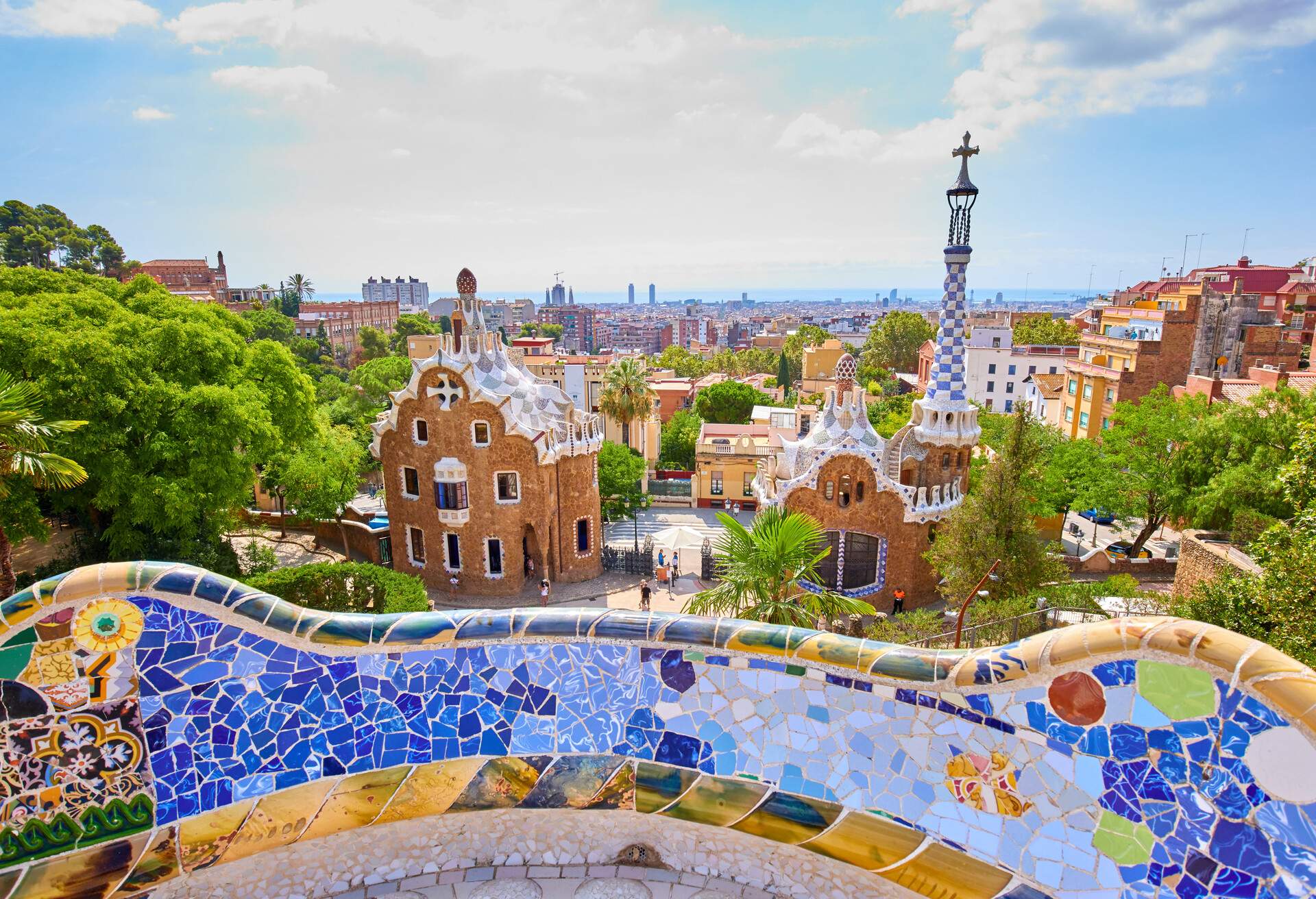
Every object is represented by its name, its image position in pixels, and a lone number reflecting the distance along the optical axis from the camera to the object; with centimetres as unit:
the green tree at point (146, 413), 1447
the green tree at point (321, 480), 2036
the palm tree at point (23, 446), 995
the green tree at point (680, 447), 4038
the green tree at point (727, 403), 4703
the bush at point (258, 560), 1889
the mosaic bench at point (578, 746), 488
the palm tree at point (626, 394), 3456
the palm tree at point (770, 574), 1011
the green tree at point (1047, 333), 6078
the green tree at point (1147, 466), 2011
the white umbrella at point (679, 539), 2203
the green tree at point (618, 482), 2614
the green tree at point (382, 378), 4072
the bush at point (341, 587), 1519
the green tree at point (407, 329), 7899
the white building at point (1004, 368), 5094
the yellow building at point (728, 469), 3247
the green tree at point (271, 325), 5878
